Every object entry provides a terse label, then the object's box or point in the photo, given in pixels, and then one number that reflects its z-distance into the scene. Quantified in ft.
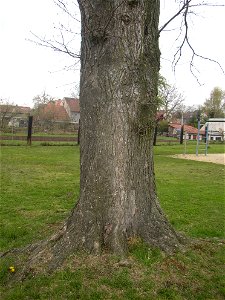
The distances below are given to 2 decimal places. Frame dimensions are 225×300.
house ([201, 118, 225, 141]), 190.37
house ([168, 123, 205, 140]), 221.87
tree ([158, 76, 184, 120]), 130.29
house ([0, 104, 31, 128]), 83.51
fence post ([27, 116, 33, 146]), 72.84
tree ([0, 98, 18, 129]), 82.61
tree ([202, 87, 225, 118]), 245.45
